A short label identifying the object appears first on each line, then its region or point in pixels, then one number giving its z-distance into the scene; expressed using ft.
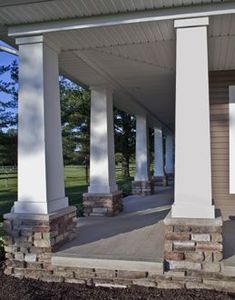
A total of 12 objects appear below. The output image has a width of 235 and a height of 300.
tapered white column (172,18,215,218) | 13.94
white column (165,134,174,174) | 63.67
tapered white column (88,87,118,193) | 25.89
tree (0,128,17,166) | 36.86
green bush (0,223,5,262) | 16.72
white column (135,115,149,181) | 41.16
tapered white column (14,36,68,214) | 15.58
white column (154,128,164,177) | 52.49
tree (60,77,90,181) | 53.21
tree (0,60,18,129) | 37.04
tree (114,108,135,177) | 69.87
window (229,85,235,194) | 21.66
